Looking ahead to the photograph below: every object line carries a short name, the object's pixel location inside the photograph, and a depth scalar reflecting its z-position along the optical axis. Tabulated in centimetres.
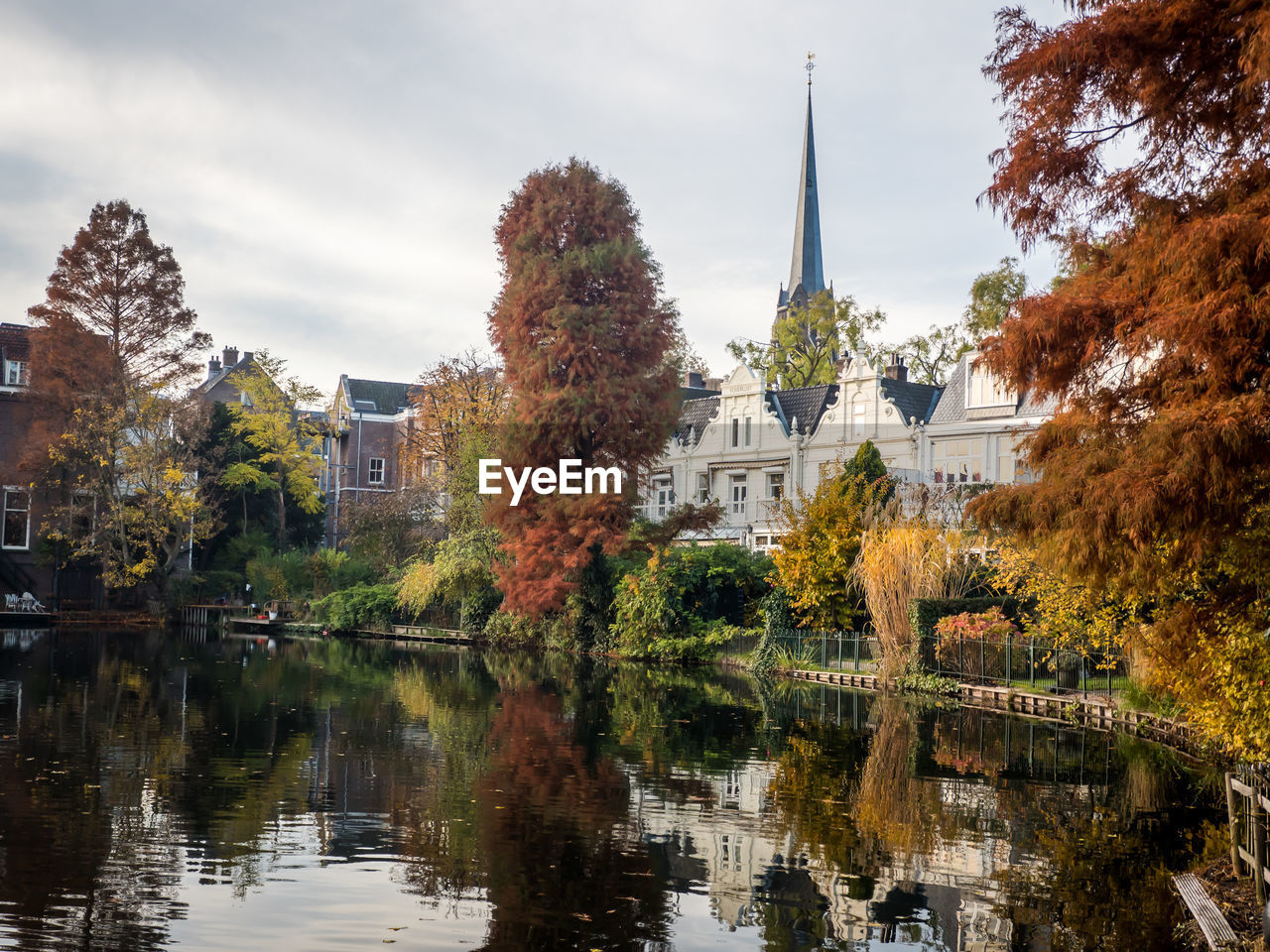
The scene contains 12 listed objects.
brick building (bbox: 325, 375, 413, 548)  8188
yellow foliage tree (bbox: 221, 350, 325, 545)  6169
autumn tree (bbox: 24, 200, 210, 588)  5112
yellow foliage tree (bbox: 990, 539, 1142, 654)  1725
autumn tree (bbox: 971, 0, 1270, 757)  991
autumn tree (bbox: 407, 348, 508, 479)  5259
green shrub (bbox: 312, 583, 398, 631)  5278
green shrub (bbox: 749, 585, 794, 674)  3531
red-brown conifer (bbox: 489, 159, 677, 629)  4122
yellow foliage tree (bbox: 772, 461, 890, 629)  3394
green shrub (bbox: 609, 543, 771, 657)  4028
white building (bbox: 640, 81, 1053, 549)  4878
